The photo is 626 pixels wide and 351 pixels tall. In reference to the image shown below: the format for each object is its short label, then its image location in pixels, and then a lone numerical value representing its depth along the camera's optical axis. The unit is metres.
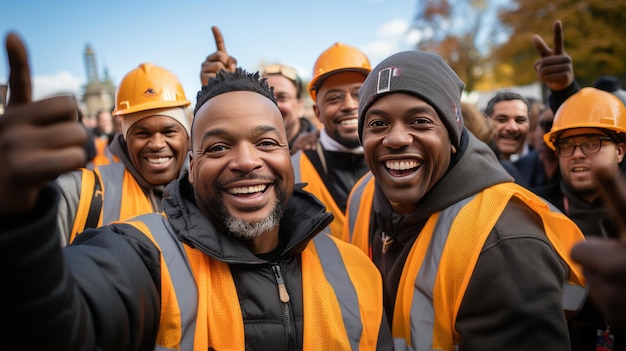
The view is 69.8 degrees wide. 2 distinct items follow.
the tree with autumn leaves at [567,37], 16.81
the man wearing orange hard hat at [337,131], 4.00
